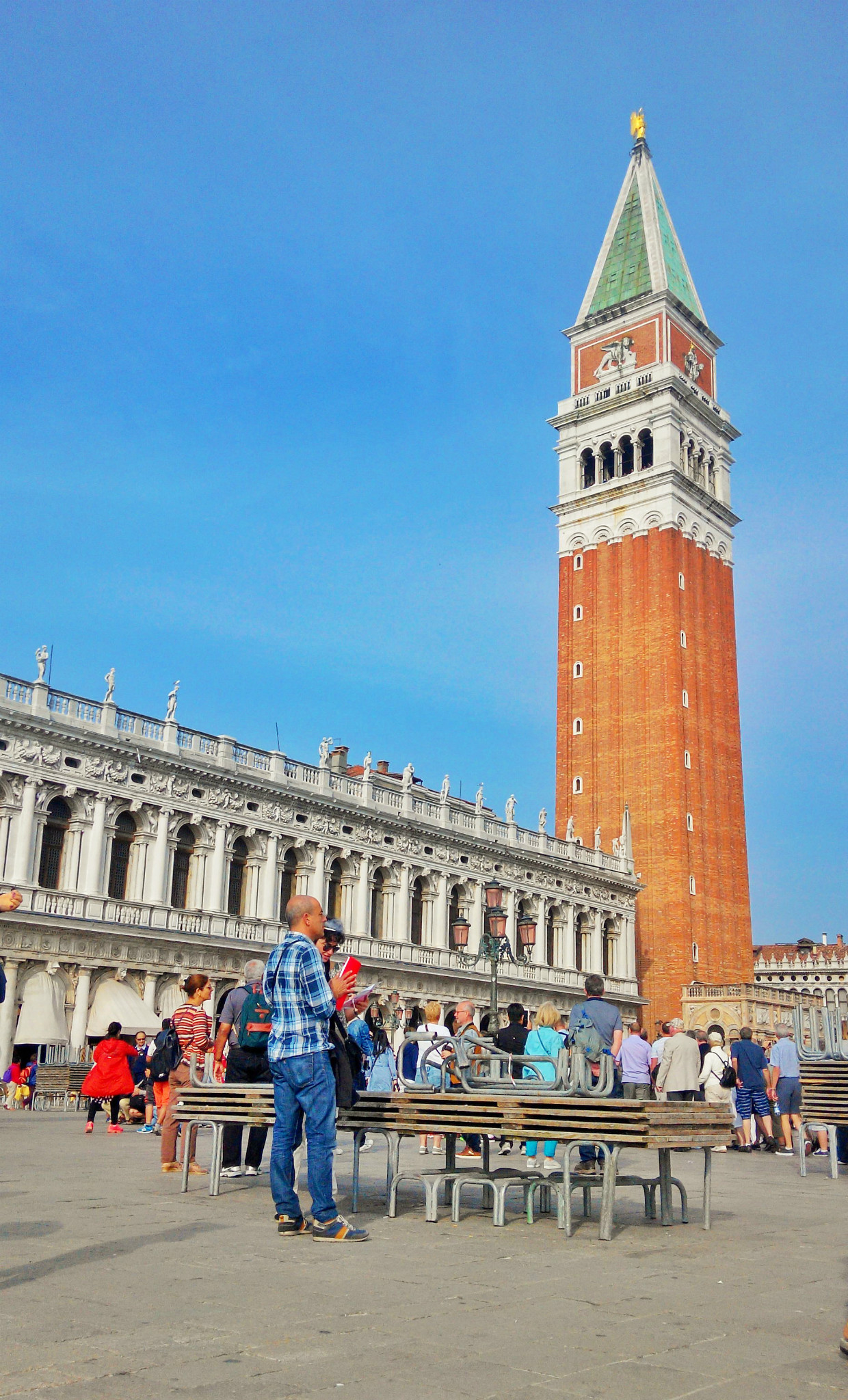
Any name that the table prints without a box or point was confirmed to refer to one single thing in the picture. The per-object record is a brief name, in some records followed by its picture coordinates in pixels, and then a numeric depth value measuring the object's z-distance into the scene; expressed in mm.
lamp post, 26469
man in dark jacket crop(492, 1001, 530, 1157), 14109
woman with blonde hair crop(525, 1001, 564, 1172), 12539
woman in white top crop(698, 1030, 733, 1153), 18250
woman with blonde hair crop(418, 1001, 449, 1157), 14859
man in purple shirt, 14336
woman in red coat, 18672
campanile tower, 56156
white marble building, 30266
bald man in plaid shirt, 7176
